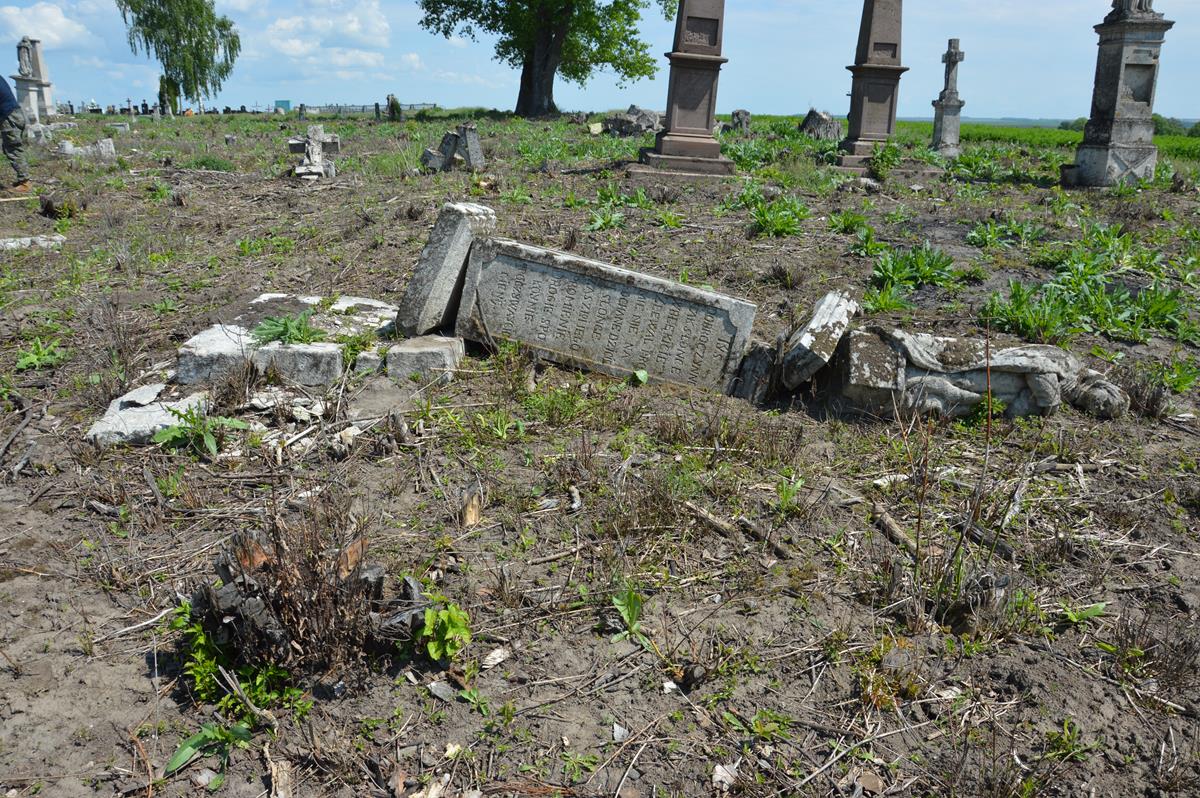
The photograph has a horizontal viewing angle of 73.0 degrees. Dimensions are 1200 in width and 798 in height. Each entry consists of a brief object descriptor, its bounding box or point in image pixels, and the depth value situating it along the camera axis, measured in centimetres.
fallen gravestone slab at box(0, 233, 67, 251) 943
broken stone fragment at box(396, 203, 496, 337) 603
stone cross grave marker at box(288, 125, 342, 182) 1369
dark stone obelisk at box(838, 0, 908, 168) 1538
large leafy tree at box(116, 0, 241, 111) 4797
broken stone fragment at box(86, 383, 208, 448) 486
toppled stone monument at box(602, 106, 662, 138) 2292
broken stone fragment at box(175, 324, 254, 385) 550
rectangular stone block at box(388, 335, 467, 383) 570
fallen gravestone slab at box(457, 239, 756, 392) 578
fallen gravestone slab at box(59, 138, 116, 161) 1663
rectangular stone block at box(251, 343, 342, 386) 557
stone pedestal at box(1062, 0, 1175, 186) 1287
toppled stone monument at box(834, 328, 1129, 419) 525
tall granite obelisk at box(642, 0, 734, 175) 1305
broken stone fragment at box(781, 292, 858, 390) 539
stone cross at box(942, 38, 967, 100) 2089
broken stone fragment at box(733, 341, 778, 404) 573
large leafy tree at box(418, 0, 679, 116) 3102
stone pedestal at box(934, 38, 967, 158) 2077
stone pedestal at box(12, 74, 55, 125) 2468
